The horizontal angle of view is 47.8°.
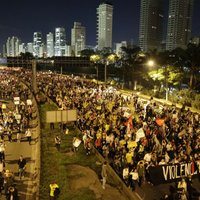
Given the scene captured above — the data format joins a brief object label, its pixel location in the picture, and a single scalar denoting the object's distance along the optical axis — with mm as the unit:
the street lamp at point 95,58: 72762
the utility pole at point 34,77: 28669
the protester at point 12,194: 8883
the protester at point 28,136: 15943
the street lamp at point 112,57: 61877
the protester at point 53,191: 9001
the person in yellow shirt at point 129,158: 10836
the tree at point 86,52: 102445
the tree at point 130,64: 45504
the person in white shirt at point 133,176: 9846
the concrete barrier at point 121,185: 9376
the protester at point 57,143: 14518
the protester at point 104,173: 10046
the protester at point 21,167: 11059
